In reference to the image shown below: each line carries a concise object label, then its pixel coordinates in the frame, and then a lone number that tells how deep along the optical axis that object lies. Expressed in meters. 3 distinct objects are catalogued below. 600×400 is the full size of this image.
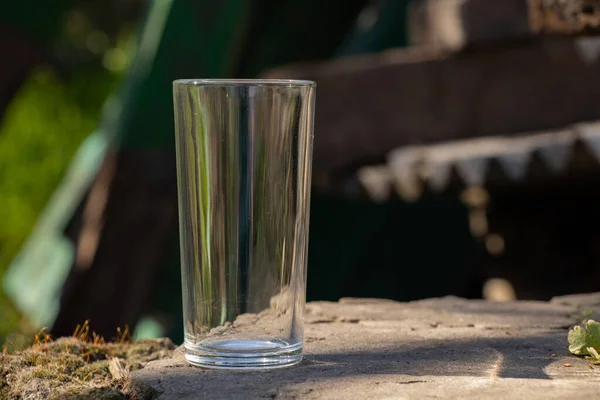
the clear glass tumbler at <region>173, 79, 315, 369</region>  0.91
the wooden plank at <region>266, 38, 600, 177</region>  1.54
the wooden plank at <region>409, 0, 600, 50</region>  1.42
